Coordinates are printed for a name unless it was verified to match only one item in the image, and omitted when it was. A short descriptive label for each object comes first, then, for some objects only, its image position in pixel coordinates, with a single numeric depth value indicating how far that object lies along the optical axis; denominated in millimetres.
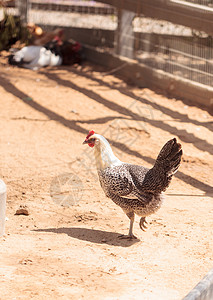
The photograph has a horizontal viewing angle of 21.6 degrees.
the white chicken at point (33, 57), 12220
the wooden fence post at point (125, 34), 11888
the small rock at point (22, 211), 5746
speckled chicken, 4984
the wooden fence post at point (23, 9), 14078
